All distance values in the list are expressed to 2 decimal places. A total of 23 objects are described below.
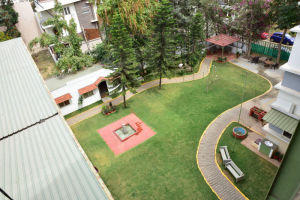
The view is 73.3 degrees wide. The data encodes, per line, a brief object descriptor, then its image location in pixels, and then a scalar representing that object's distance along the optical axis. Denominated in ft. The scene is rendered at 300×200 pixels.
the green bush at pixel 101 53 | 92.18
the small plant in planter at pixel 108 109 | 79.25
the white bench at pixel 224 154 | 53.93
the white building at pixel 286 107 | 45.34
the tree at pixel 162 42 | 77.25
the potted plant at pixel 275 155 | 54.36
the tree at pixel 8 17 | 107.86
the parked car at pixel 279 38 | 107.37
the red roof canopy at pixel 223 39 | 104.01
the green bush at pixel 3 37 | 98.13
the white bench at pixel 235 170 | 49.57
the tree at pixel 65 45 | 86.84
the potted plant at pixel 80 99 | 80.89
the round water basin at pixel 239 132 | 61.21
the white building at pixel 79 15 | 112.16
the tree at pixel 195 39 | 91.45
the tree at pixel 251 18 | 90.74
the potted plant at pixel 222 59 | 105.29
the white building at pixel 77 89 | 76.59
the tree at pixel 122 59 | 66.54
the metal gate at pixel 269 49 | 96.89
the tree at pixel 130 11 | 79.66
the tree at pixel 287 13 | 76.69
